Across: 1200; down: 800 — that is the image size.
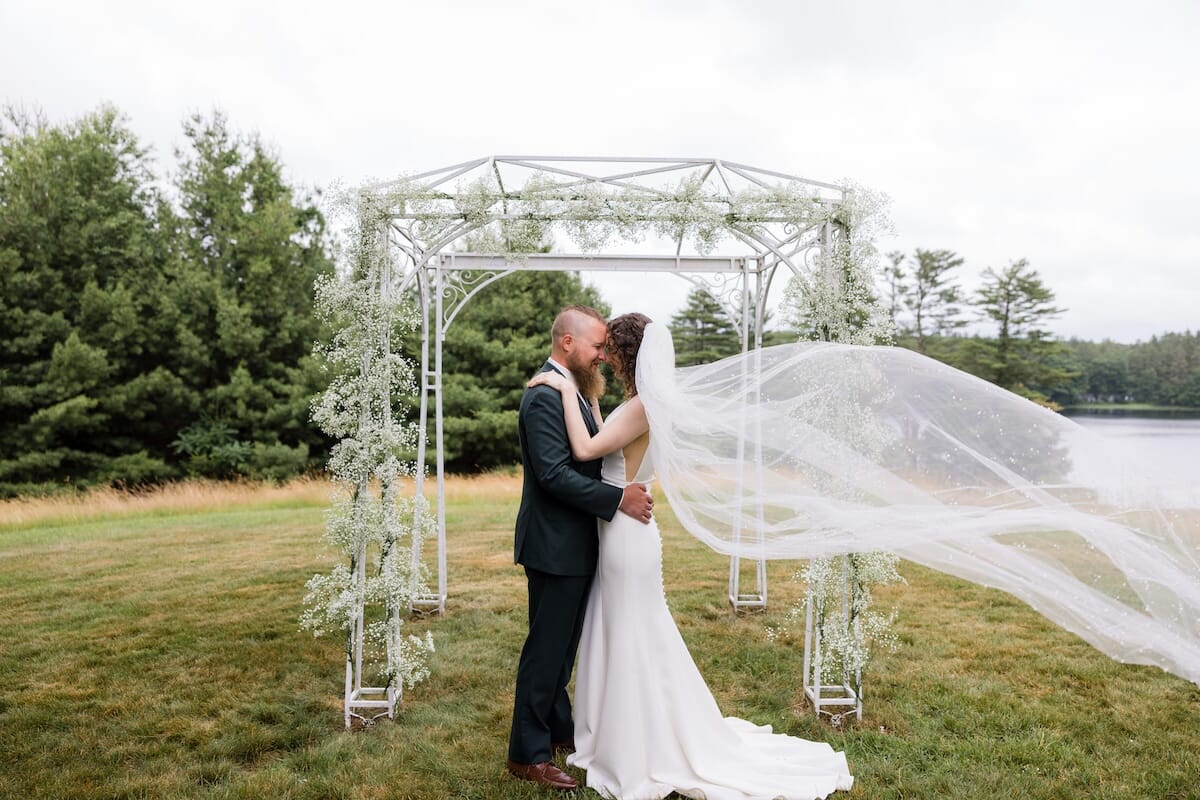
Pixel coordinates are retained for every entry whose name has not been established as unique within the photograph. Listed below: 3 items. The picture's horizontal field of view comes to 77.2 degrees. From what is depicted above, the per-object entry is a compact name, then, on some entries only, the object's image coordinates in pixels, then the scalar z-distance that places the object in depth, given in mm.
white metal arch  4500
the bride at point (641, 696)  3344
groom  3381
